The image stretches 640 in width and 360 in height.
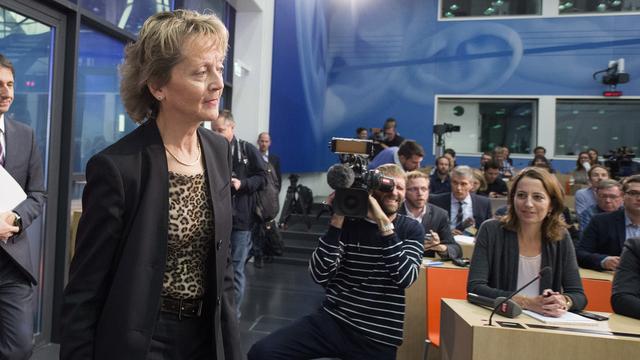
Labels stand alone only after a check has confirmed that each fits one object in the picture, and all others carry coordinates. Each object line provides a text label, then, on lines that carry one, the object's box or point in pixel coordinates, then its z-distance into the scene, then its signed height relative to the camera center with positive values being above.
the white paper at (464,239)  3.37 -0.36
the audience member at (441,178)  5.61 +0.17
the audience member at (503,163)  8.10 +0.58
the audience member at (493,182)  5.88 +0.16
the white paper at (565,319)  1.70 -0.47
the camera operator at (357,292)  1.82 -0.43
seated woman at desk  2.10 -0.25
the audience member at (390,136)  7.12 +0.85
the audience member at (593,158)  8.12 +0.72
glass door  2.75 +0.47
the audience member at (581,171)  7.41 +0.45
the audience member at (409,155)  4.18 +0.33
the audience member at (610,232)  2.86 -0.23
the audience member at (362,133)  8.35 +1.03
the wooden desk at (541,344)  1.55 -0.52
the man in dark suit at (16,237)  1.82 -0.26
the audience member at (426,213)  3.05 -0.16
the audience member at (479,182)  4.63 +0.12
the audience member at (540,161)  7.38 +0.60
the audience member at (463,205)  3.98 -0.12
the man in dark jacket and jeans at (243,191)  3.29 -0.05
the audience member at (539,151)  8.71 +0.87
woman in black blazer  0.95 -0.09
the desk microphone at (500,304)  1.69 -0.42
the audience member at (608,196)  3.60 +0.02
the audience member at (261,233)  5.78 -0.64
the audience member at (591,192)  4.55 +0.06
